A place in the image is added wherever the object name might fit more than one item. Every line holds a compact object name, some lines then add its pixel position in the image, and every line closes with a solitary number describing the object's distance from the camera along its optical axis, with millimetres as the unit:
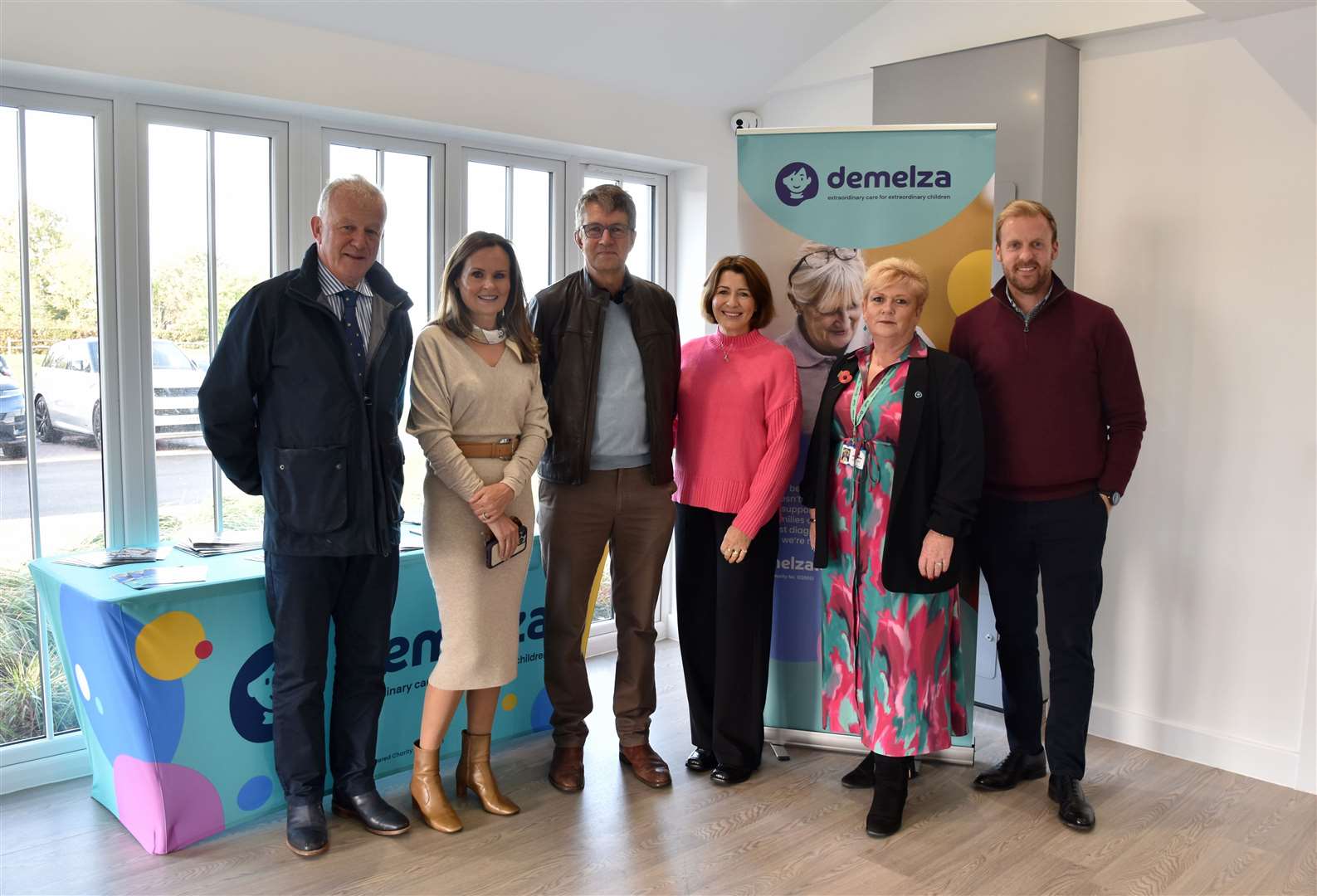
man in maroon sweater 2783
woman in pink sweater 2895
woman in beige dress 2607
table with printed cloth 2518
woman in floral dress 2693
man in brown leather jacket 2865
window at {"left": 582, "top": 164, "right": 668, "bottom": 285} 4457
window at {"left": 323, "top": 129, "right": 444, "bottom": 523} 3570
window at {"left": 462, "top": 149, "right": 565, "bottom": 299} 3875
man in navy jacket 2461
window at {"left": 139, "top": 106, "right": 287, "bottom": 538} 3129
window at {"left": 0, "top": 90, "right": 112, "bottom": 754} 2906
